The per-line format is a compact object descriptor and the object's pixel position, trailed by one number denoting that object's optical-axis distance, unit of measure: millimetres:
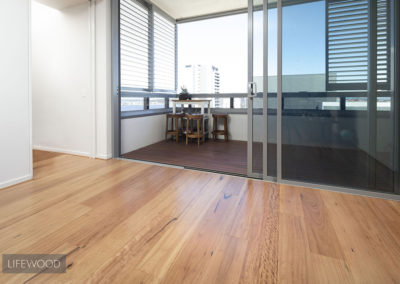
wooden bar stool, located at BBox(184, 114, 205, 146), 4270
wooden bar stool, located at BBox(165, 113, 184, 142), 4550
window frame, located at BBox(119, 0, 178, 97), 4149
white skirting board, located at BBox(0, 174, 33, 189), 2107
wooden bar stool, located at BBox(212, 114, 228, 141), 4645
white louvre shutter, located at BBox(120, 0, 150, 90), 3586
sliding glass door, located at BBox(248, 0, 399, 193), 1770
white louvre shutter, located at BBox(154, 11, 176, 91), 4504
